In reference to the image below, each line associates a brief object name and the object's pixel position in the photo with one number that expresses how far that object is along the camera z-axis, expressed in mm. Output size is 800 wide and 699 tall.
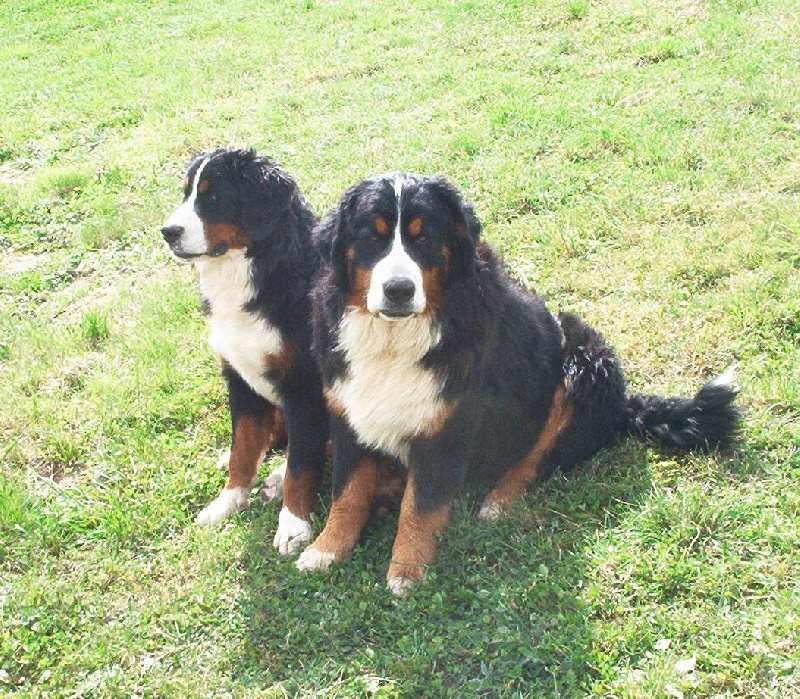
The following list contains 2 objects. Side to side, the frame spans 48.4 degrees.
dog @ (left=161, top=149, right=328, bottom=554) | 3723
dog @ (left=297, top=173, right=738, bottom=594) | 3283
